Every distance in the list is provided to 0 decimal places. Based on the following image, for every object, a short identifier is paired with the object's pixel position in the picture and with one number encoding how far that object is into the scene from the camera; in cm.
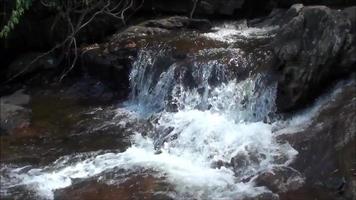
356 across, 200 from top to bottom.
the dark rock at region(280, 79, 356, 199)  593
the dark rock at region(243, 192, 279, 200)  606
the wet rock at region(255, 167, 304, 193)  620
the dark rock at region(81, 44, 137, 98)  969
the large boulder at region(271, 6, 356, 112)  754
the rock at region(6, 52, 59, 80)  1080
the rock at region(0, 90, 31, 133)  875
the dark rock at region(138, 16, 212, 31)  1038
